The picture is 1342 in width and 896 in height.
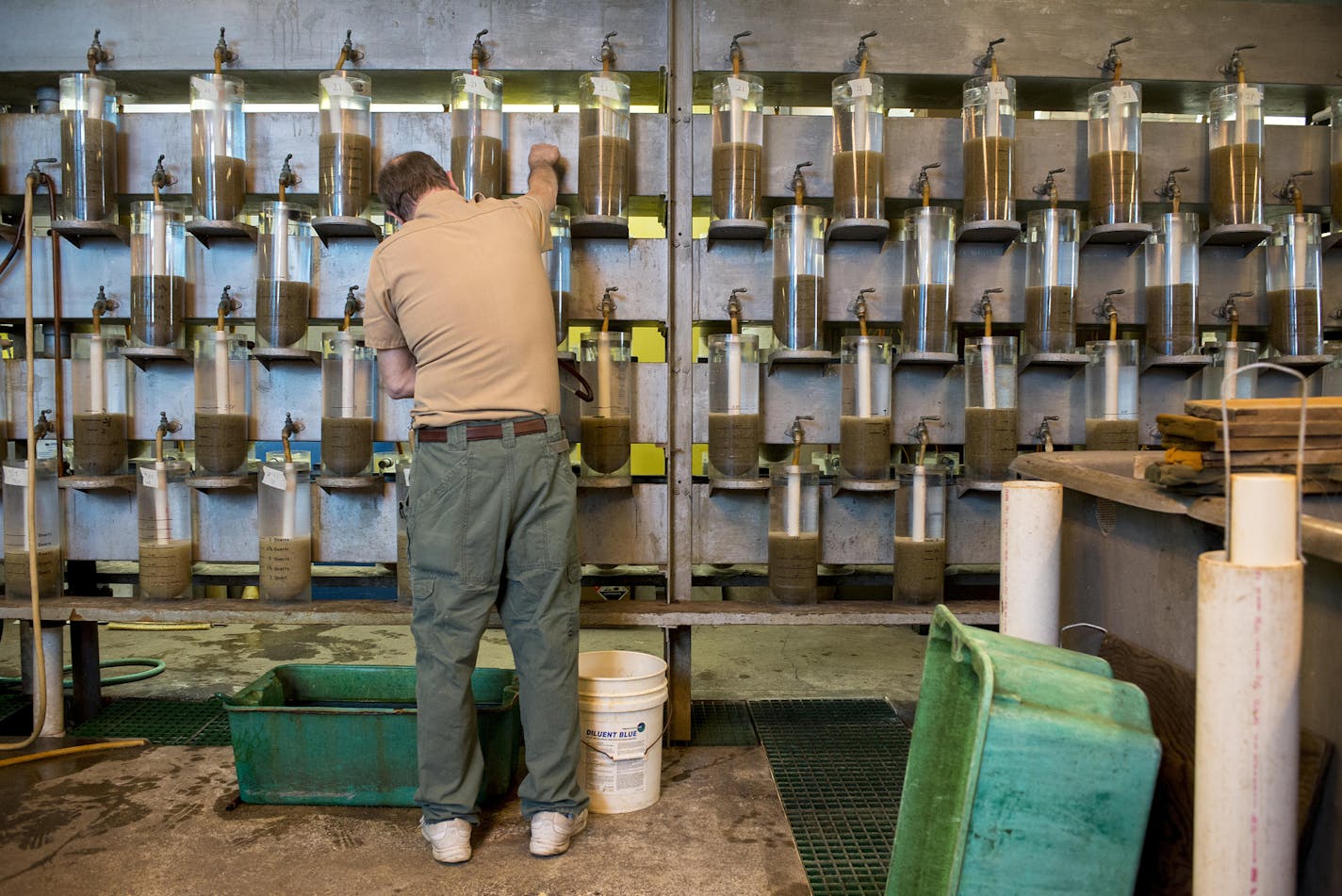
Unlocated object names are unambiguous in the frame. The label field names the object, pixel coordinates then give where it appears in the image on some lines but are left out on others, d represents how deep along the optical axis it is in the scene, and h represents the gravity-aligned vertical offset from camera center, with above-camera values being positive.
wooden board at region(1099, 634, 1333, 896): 1.56 -0.57
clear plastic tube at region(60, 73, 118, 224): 3.40 +0.95
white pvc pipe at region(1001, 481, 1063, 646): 1.91 -0.26
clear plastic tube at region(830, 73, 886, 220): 3.33 +0.91
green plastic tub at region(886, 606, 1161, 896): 1.39 -0.50
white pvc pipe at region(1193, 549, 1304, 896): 1.24 -0.37
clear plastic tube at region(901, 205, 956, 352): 3.38 +0.50
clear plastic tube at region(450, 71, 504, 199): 3.32 +0.95
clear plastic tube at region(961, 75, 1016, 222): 3.33 +0.90
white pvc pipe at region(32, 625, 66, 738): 3.32 -0.83
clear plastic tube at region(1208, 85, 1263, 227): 3.41 +0.89
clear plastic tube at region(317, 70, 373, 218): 3.30 +0.92
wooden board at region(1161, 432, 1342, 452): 1.58 -0.03
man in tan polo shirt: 2.46 -0.17
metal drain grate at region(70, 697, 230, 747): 3.35 -1.03
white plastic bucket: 2.74 -0.86
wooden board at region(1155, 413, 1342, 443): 1.57 -0.01
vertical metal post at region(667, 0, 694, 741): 3.38 +0.38
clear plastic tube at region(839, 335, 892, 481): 3.35 +0.05
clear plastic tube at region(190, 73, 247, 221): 3.37 +0.94
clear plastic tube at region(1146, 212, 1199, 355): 3.43 +0.47
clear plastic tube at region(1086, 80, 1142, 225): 3.38 +0.90
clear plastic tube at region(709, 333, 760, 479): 3.36 +0.06
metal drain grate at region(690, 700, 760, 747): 3.38 -1.05
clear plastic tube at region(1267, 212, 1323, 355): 3.44 +0.47
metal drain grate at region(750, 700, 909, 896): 2.50 -1.07
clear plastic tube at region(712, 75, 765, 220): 3.32 +0.91
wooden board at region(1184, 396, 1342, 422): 1.58 +0.02
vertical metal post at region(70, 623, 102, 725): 3.53 -0.87
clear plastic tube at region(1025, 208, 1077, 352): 3.39 +0.47
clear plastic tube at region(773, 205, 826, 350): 3.36 +0.49
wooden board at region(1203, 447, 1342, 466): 1.57 -0.06
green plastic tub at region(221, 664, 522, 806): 2.72 -0.89
